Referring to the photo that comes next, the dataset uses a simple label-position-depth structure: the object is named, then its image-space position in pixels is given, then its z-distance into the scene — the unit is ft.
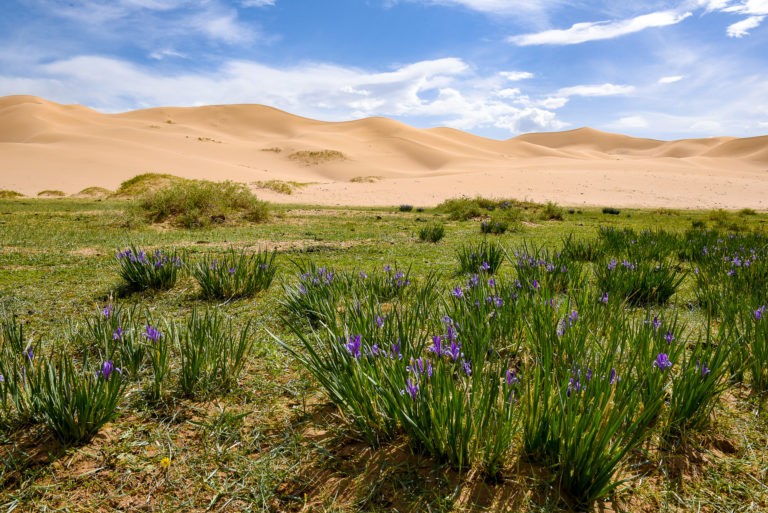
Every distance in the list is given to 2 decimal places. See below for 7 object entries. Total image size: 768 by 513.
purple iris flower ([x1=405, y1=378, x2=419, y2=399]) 5.81
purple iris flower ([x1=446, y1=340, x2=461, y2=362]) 6.61
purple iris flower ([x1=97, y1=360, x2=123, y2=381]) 6.38
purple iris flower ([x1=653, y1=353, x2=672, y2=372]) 6.40
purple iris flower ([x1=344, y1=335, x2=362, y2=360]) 6.86
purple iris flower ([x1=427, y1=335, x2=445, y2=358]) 6.41
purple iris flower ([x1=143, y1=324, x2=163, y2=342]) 8.00
